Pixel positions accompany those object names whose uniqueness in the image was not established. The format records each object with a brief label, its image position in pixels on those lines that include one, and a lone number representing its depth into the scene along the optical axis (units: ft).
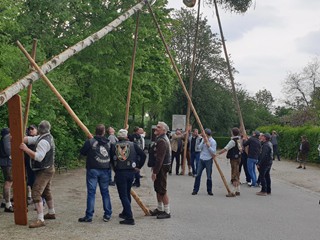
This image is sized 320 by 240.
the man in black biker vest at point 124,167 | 21.67
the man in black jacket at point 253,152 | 37.34
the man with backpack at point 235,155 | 32.34
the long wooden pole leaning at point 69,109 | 20.67
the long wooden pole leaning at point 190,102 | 29.95
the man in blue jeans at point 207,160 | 31.75
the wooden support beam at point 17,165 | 19.90
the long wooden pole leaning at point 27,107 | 23.65
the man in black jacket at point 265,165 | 33.17
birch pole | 18.67
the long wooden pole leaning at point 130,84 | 26.86
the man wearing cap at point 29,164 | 23.42
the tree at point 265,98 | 256.80
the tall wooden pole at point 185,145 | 44.38
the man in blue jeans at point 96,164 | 21.60
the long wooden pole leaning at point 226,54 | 33.03
